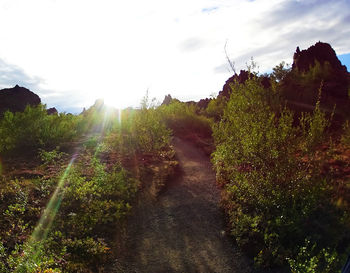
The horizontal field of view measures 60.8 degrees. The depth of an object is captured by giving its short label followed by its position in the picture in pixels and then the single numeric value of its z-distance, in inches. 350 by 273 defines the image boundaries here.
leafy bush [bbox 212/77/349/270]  209.5
